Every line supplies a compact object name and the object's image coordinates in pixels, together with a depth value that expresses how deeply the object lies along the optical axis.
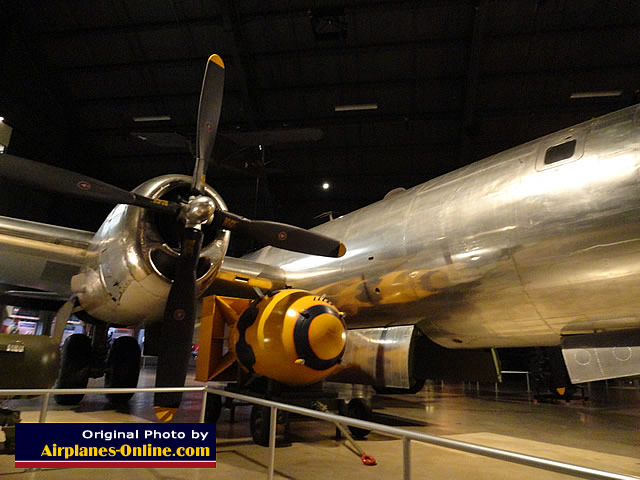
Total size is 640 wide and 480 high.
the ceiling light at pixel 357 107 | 16.61
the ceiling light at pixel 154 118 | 17.67
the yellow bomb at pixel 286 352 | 4.76
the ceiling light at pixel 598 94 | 14.82
